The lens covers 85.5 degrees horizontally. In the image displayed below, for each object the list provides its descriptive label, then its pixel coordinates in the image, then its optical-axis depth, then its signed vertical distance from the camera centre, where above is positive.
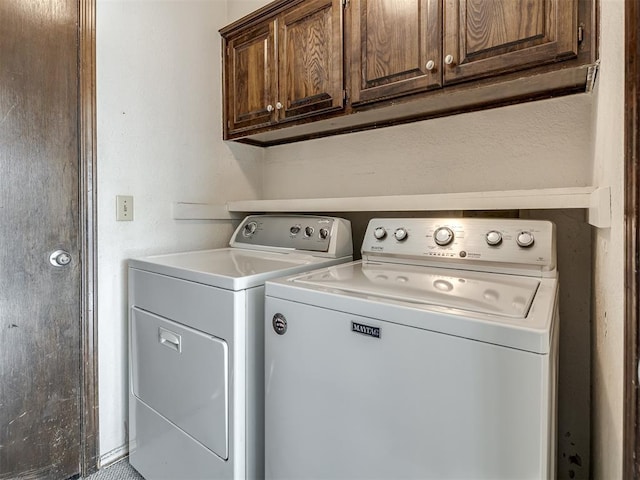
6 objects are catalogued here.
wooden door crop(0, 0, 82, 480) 1.26 -0.02
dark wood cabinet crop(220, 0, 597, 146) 1.09 +0.66
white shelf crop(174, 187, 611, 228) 0.98 +0.12
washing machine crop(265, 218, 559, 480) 0.67 -0.30
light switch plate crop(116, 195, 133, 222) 1.54 +0.12
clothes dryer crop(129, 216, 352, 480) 1.09 -0.42
